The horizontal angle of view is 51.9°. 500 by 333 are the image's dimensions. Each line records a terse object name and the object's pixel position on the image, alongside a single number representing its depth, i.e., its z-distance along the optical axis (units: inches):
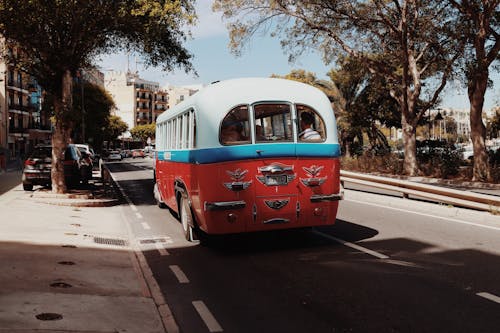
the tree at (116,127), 3887.8
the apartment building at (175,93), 6254.9
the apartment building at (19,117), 2679.6
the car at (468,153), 1378.2
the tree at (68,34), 580.4
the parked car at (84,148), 1105.8
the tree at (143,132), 5191.9
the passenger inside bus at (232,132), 323.6
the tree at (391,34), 962.1
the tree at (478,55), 870.4
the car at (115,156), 2716.5
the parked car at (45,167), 754.2
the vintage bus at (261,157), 318.0
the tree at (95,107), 2379.4
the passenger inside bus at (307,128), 335.3
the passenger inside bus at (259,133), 327.4
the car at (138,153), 3400.1
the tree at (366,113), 1541.6
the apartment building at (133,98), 5610.2
